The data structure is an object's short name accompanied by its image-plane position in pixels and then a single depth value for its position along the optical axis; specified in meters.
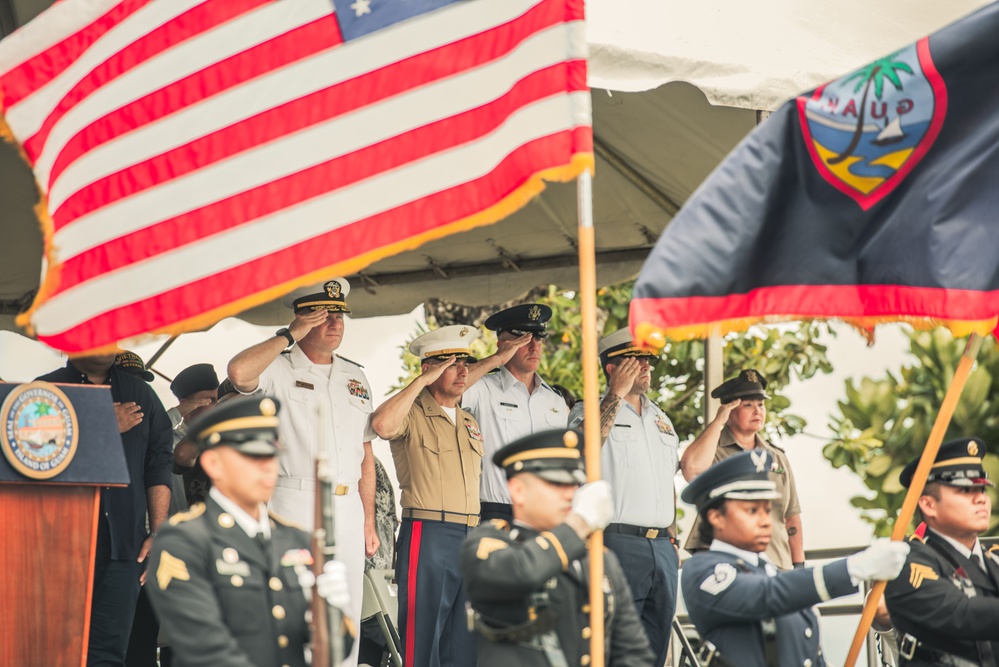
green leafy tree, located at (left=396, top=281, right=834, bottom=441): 24.31
